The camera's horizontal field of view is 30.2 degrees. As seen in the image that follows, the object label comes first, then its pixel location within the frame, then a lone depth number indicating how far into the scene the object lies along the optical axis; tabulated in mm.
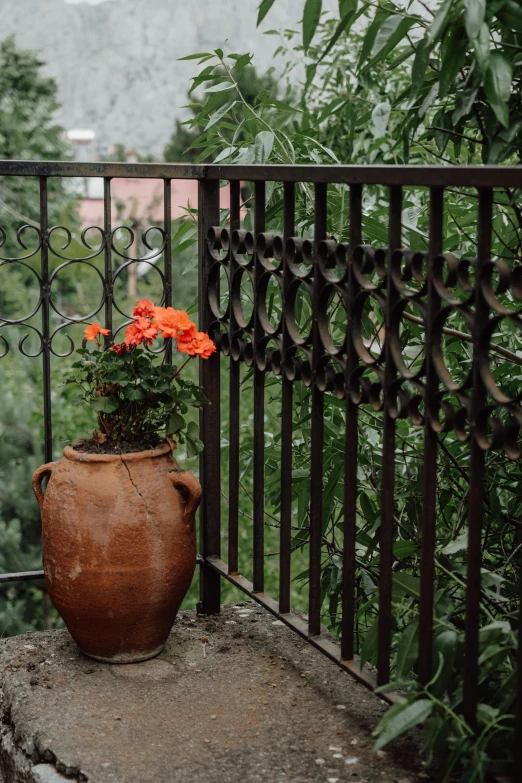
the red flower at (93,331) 2385
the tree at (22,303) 5352
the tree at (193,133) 14055
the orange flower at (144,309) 2375
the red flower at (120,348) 2357
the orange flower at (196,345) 2324
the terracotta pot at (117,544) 2254
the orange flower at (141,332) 2332
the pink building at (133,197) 16659
